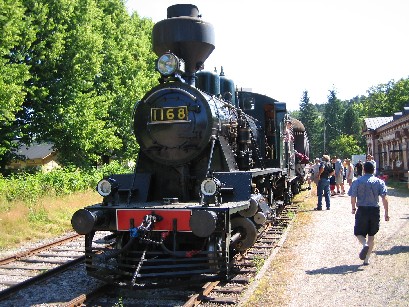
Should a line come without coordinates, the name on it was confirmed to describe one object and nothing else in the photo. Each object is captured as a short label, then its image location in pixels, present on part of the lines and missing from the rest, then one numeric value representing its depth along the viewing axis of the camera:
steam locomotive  5.77
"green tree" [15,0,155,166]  17.95
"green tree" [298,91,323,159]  83.50
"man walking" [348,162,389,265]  7.00
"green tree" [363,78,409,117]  58.12
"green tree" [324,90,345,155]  86.12
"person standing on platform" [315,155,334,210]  13.55
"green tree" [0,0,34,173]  13.80
